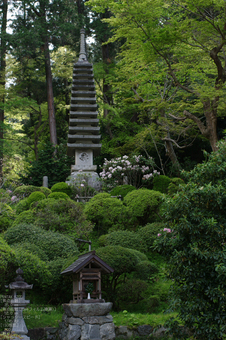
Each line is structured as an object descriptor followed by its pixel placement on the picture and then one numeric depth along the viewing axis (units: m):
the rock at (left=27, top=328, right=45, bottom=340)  7.84
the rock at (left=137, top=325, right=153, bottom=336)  8.04
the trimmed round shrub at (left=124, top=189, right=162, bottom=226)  12.78
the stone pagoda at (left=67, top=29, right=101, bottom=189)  19.66
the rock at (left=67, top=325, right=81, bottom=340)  7.52
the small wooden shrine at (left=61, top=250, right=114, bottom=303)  7.91
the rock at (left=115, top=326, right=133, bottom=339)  7.99
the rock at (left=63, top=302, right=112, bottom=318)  7.67
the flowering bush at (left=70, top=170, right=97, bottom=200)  16.61
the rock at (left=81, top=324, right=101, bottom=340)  7.55
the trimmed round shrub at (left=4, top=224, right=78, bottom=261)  10.04
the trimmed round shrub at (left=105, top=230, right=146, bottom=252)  10.98
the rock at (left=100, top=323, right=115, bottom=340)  7.61
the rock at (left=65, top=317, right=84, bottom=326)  7.63
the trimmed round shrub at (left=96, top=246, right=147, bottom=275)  8.92
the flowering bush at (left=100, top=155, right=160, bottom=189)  18.06
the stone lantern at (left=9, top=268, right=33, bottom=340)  7.52
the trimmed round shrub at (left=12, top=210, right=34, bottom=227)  12.23
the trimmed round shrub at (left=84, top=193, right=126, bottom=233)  12.80
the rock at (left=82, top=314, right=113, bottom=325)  7.66
